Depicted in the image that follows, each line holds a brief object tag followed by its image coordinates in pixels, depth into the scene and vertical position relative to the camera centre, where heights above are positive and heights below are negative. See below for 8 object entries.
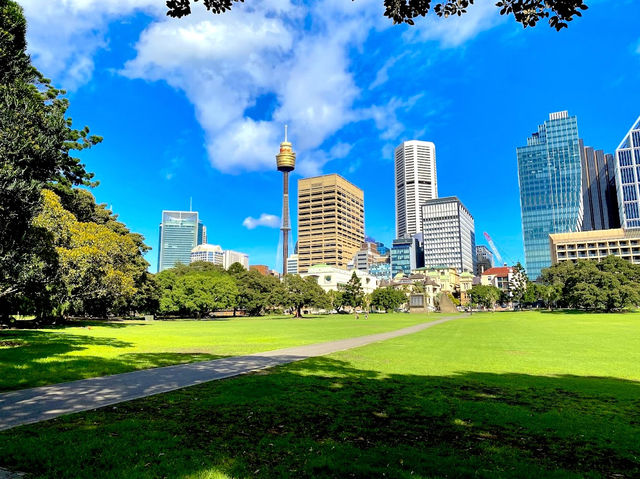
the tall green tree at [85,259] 35.12 +3.71
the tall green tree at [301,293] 82.88 +0.18
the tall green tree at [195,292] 76.62 +0.55
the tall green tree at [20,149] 17.91 +7.08
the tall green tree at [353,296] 113.31 -0.73
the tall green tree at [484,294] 138.00 -0.67
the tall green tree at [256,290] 88.56 +1.03
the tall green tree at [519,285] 125.00 +2.29
